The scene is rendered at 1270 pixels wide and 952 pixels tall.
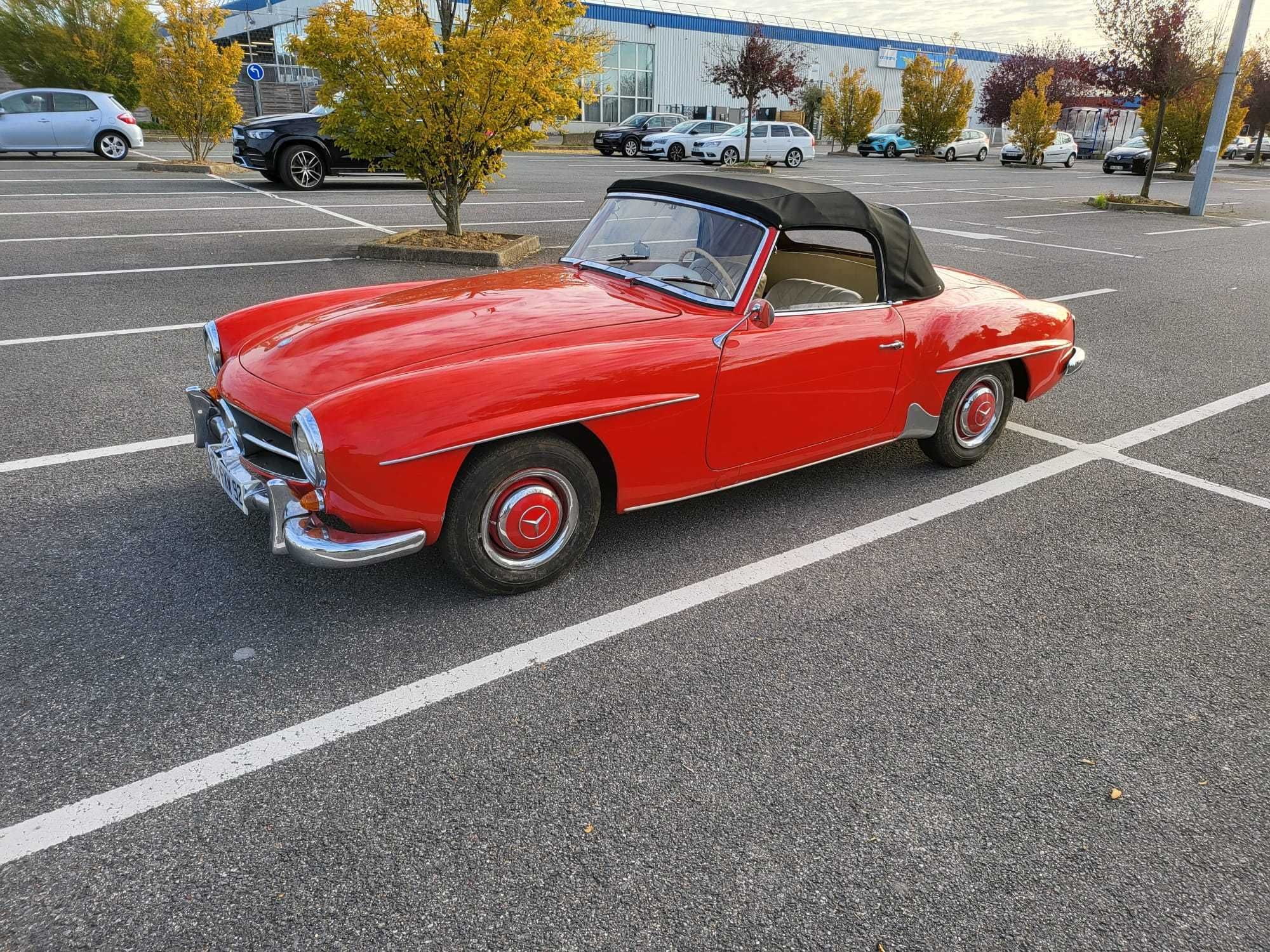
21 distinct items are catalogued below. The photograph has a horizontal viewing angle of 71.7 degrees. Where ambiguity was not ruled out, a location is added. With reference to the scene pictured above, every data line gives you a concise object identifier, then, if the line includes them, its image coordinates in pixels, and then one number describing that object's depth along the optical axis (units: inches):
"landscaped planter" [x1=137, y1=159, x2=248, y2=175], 716.9
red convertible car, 114.5
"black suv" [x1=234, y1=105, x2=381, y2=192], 595.2
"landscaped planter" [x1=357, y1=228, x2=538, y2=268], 380.5
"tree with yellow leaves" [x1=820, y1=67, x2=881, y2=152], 1558.8
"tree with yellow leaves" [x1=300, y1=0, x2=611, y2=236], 361.4
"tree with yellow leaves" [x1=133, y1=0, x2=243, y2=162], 651.5
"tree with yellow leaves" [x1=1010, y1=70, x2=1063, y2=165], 1318.9
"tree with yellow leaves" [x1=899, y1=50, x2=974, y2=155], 1412.4
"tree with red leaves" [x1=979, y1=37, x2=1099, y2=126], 1882.4
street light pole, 612.1
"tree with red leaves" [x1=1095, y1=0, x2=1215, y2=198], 713.0
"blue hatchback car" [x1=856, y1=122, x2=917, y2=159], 1524.4
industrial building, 1731.1
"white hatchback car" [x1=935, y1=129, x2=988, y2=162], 1461.6
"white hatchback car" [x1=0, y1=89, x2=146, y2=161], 734.5
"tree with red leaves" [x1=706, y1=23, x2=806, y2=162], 1213.7
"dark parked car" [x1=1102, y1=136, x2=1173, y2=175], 1221.1
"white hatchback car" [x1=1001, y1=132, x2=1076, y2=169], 1382.9
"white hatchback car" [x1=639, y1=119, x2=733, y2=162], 1148.5
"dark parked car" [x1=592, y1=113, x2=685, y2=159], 1202.6
